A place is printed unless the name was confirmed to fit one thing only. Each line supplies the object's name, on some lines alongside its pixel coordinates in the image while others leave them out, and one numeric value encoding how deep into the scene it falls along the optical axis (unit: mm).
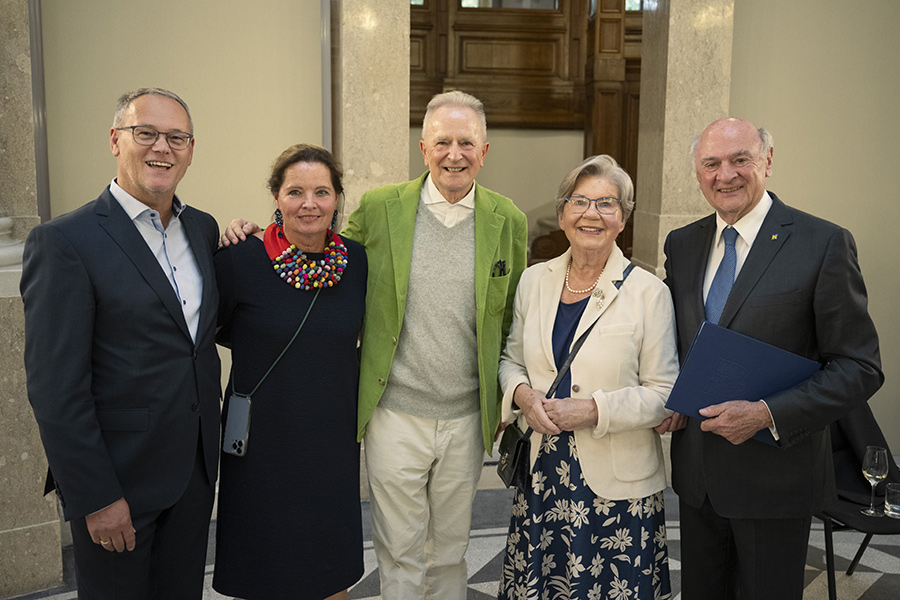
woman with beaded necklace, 2408
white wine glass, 2984
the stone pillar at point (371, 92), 4188
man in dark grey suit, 2221
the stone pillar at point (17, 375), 3271
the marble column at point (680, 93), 4477
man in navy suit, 1949
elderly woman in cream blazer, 2385
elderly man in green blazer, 2631
